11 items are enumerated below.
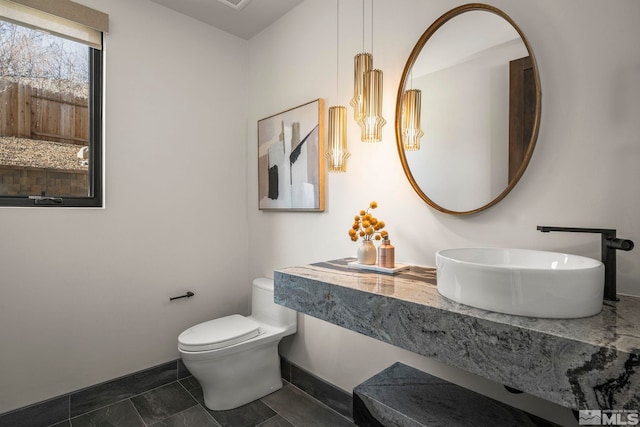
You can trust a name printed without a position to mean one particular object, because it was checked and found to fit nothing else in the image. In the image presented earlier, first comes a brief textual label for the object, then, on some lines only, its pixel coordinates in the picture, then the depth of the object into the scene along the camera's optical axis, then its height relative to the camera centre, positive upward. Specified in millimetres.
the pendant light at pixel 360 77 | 1664 +644
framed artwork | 2104 +336
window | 1866 +594
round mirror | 1323 +425
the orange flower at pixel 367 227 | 1620 -79
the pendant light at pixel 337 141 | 1841 +373
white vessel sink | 900 -212
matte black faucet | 1054 -150
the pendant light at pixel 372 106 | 1611 +488
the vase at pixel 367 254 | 1595 -203
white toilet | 1882 -815
